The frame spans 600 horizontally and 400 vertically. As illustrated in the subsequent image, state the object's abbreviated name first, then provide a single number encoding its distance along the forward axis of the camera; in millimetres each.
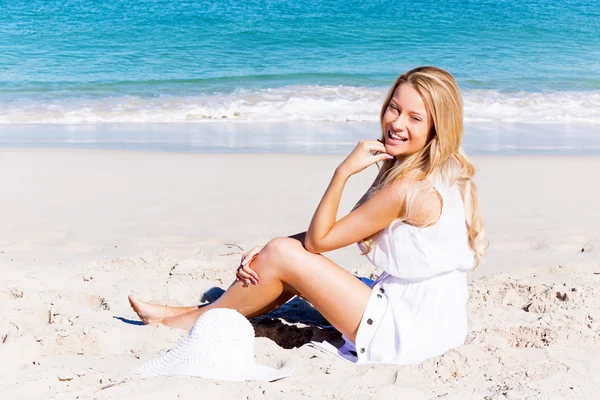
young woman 3109
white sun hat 2896
